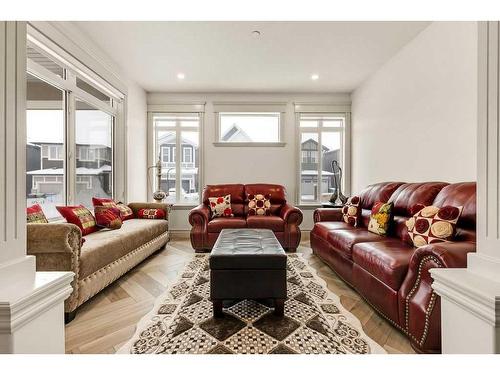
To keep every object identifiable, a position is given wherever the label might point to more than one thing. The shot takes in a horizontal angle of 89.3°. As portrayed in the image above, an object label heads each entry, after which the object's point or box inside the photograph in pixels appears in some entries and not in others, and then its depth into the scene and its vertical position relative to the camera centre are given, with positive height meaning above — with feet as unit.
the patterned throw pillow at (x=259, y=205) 13.74 -1.09
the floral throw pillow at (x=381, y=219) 8.30 -1.14
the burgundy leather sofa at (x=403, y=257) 4.63 -1.76
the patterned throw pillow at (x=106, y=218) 9.62 -1.28
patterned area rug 5.05 -3.23
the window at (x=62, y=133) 8.59 +2.06
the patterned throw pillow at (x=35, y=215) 6.84 -0.84
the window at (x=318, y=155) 16.75 +2.01
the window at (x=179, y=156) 16.66 +1.91
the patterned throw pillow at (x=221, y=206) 13.38 -1.12
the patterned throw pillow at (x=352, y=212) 10.41 -1.10
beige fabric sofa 6.04 -1.91
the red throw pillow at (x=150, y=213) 12.77 -1.43
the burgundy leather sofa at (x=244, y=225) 12.00 -1.90
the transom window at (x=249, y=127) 16.65 +3.84
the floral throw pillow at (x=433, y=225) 5.94 -0.96
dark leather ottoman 6.11 -2.23
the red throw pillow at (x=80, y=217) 8.55 -1.13
